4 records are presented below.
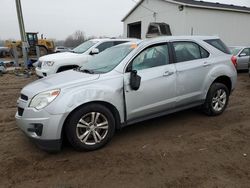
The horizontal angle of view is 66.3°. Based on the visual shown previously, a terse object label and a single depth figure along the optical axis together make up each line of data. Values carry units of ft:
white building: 48.22
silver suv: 9.02
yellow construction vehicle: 66.85
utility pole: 42.83
